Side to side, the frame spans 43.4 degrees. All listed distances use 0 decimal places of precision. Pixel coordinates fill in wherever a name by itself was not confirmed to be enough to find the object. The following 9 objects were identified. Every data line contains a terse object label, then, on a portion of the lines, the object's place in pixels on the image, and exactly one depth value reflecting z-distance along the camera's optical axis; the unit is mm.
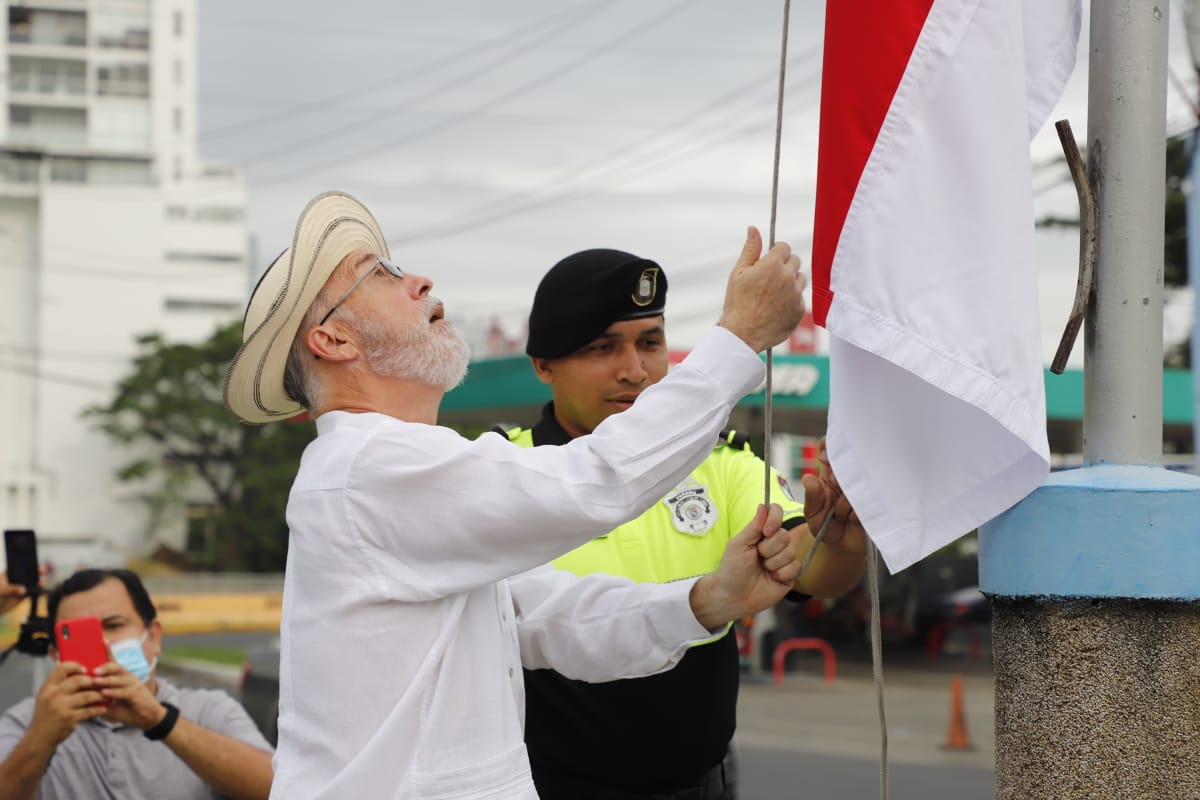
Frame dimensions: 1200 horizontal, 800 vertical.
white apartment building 69000
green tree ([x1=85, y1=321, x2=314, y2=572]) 56938
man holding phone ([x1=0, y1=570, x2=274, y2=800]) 4031
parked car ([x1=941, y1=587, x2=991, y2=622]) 26578
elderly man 2531
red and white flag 2518
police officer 3387
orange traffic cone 13266
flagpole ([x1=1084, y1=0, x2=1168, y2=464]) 2682
